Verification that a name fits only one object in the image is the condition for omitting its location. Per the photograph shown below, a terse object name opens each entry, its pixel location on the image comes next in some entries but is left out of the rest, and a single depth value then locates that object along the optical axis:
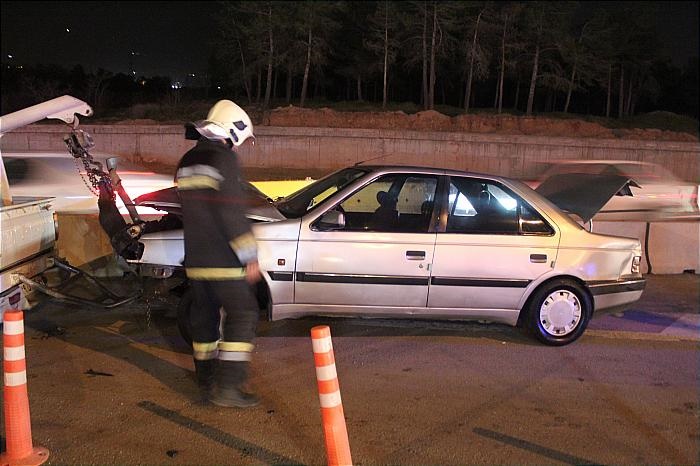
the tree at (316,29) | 32.16
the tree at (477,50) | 32.75
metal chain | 6.06
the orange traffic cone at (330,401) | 2.83
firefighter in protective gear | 3.60
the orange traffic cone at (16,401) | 3.03
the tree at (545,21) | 32.44
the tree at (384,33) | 32.47
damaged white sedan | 4.98
